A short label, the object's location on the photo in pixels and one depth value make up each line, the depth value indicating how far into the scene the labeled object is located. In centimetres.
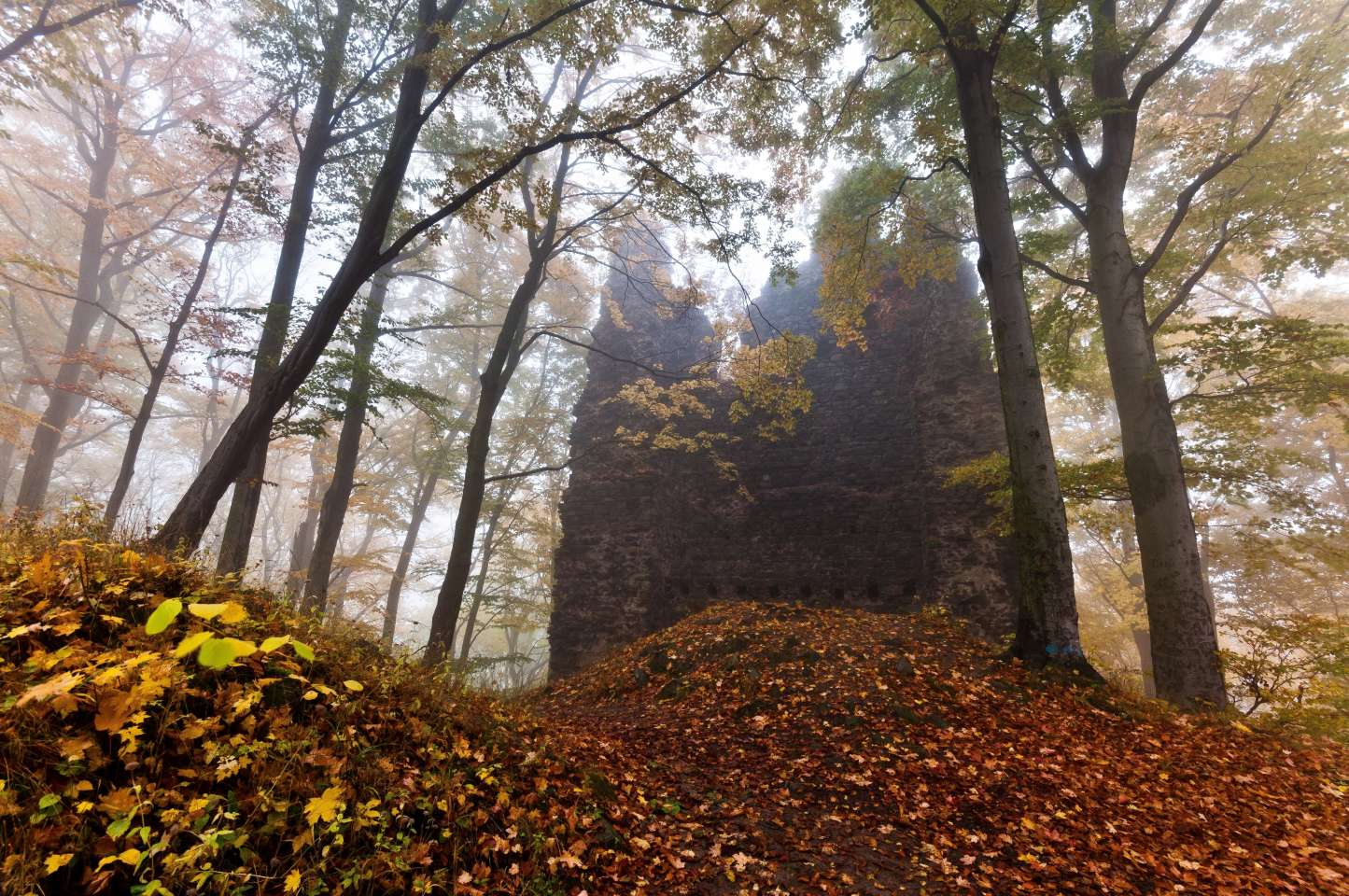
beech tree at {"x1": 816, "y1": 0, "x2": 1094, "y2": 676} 533
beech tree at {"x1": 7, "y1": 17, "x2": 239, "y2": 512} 1268
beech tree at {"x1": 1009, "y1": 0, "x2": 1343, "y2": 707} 569
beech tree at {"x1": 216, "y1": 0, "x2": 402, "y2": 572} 738
